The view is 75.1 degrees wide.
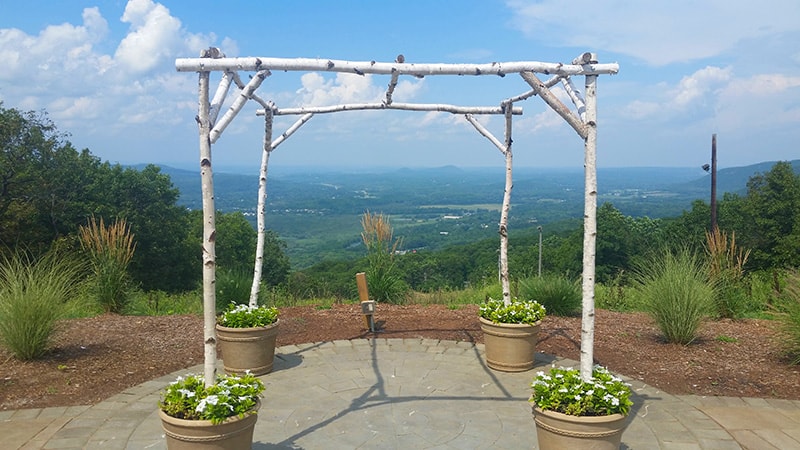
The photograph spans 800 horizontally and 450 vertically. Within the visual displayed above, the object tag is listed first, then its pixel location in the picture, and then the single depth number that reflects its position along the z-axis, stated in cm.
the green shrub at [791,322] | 489
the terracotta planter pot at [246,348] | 463
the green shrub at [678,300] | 553
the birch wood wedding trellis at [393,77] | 320
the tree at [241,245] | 2833
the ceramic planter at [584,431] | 282
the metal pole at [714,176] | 1437
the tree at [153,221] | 2248
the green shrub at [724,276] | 716
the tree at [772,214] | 2466
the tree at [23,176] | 1748
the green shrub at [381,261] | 805
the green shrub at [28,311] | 470
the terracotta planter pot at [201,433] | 276
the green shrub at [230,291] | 685
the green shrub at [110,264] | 692
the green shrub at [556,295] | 700
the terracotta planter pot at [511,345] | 475
